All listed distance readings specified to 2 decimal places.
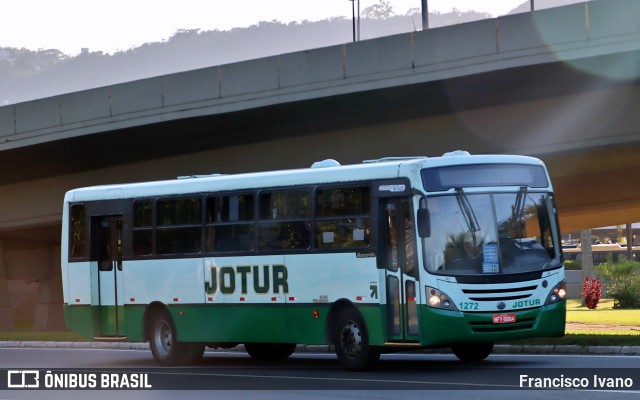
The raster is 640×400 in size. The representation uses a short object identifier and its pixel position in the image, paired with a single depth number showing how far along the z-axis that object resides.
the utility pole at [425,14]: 45.91
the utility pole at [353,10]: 61.74
